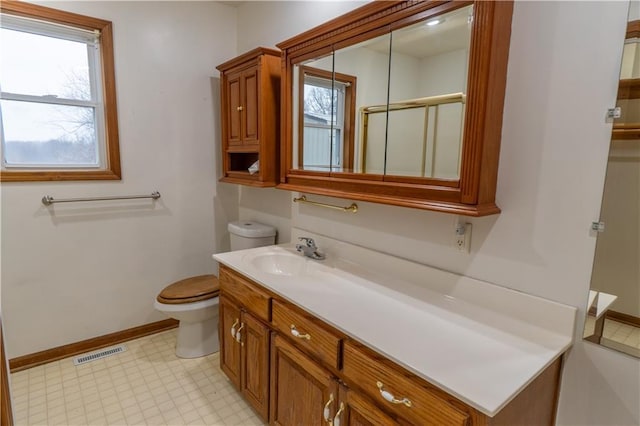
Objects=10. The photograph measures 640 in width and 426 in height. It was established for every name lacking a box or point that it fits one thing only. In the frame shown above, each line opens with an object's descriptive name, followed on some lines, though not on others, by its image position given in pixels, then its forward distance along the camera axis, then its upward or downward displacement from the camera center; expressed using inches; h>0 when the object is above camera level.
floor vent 92.2 -52.3
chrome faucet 76.0 -18.6
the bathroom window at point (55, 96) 80.8 +15.5
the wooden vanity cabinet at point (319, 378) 38.0 -28.7
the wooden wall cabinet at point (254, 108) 82.5 +13.7
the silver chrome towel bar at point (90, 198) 86.0 -10.0
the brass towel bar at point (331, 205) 71.0 -8.7
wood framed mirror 45.4 +10.1
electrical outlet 53.1 -10.3
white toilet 88.7 -35.8
